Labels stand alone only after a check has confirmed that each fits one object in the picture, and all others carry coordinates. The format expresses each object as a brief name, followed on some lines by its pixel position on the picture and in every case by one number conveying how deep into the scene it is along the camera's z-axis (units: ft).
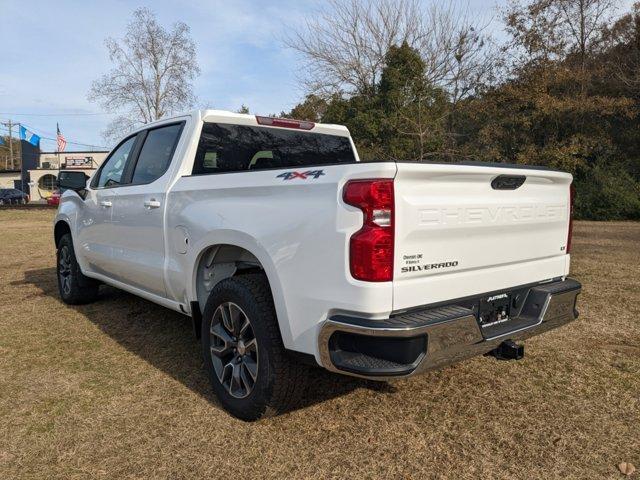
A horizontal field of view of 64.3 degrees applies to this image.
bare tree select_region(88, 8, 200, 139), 94.79
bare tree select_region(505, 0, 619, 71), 73.97
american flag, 155.74
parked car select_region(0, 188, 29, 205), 158.13
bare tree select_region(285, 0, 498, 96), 75.72
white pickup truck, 7.63
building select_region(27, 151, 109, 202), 198.80
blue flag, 180.79
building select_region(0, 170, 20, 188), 226.38
